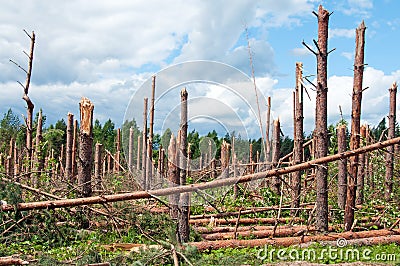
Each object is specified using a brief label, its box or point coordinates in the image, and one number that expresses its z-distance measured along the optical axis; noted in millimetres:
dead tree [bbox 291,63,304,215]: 9781
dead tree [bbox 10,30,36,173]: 10117
